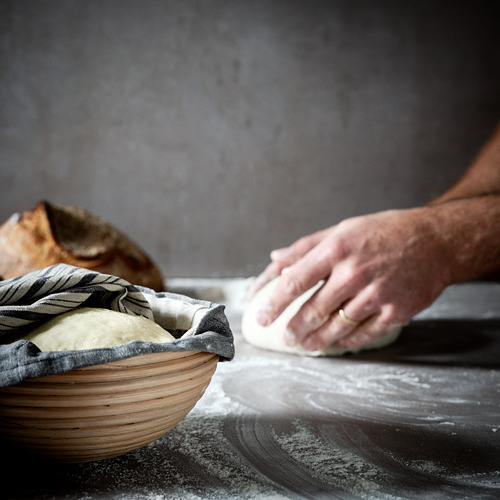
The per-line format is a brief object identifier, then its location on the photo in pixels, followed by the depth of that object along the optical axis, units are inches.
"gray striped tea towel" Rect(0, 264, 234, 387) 18.6
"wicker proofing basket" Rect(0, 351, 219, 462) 19.1
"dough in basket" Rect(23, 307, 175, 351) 21.5
